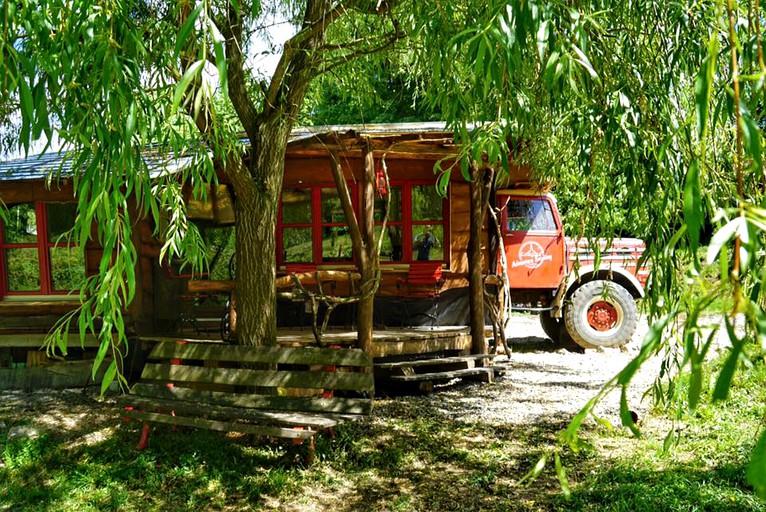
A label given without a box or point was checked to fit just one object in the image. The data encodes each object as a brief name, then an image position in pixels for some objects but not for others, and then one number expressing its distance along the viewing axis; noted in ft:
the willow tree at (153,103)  7.90
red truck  29.55
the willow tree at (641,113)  3.71
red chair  26.37
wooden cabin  26.81
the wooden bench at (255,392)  16.08
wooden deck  22.66
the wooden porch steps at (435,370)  23.21
